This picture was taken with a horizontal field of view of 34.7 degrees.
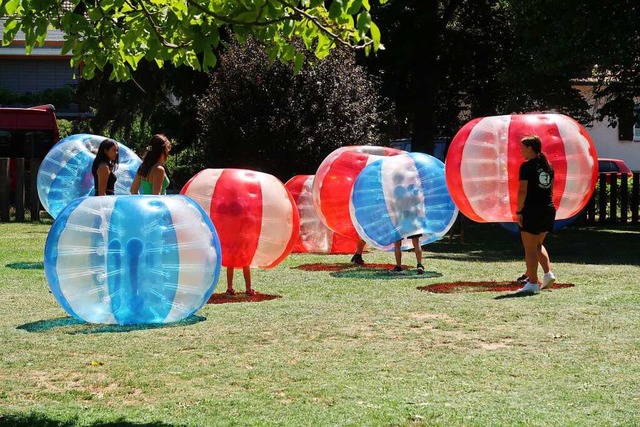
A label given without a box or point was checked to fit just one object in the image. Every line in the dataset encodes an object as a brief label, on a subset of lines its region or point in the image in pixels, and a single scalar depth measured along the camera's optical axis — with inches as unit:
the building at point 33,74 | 1941.4
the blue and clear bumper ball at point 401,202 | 561.9
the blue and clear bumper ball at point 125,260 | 355.6
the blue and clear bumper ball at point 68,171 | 633.0
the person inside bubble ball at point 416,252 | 565.3
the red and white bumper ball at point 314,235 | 700.7
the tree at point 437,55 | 1091.9
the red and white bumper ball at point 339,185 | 625.3
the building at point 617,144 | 1828.2
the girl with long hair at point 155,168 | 452.4
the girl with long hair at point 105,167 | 536.1
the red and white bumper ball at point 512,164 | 510.6
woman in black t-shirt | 471.8
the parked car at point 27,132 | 1202.6
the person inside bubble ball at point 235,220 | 463.8
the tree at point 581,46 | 832.3
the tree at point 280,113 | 916.6
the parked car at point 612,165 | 1571.1
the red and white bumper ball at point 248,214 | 465.4
